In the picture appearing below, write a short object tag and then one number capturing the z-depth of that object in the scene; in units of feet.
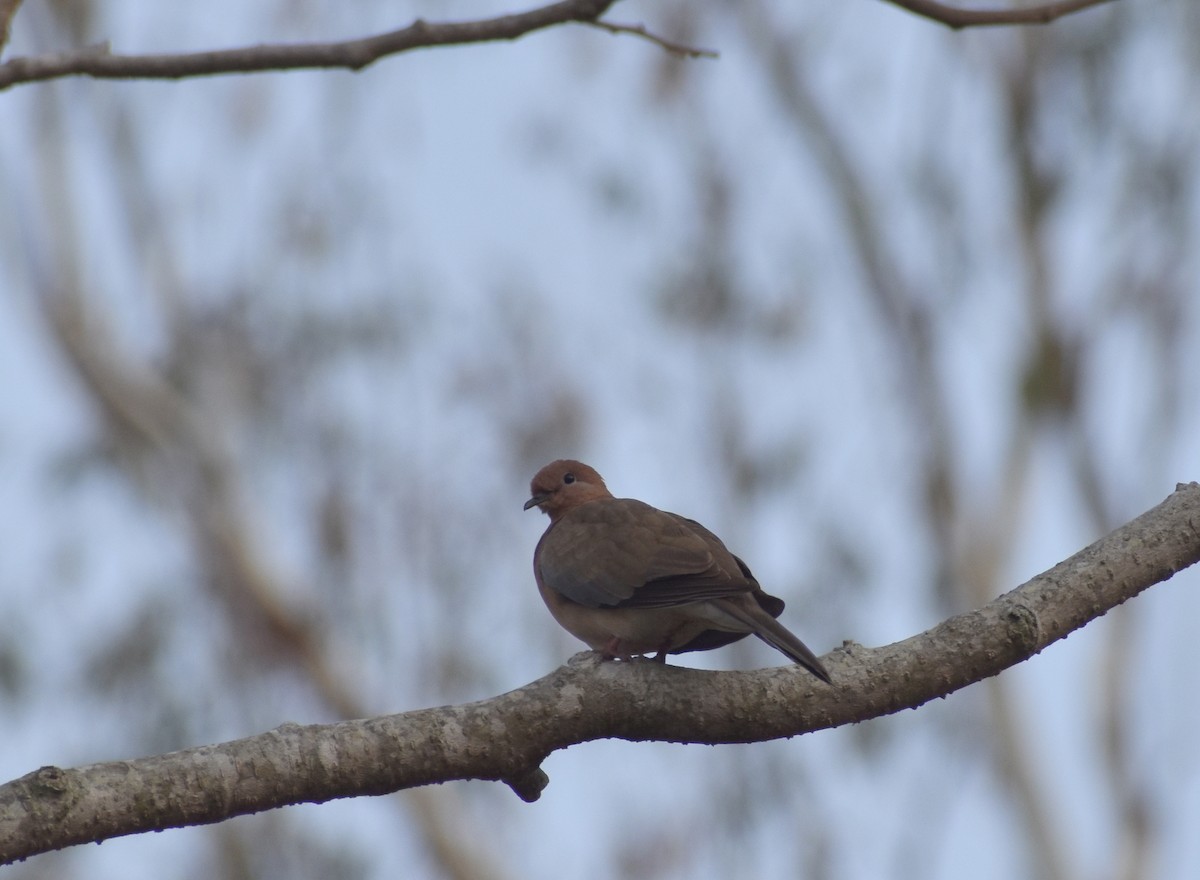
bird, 26.66
